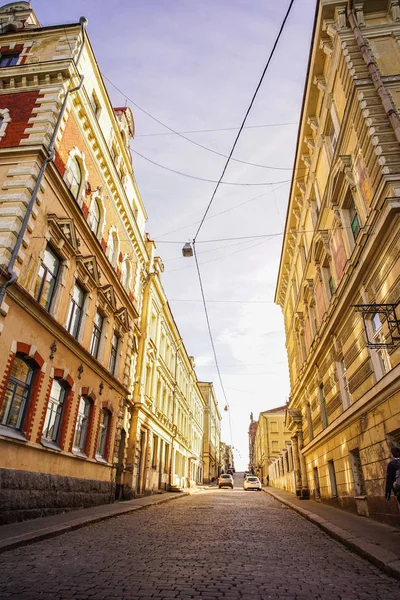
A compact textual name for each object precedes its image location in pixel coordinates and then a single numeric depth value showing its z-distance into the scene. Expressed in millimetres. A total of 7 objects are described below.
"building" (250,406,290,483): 63219
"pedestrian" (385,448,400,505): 6949
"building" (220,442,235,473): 100500
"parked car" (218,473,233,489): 44125
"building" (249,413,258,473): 110750
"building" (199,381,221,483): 62644
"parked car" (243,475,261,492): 37875
